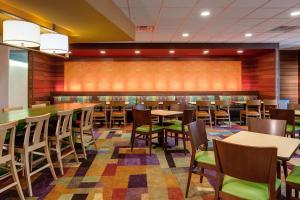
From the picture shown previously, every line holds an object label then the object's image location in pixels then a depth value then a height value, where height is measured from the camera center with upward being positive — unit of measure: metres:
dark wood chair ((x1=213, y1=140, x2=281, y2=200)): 1.57 -0.52
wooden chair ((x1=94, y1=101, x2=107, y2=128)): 7.18 -0.53
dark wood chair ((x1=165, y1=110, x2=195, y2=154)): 4.28 -0.57
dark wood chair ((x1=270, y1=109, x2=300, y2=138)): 4.14 -0.35
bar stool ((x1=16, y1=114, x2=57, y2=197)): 2.68 -0.59
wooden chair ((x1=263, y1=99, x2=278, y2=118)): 6.92 -0.21
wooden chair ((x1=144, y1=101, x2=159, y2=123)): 7.03 -0.24
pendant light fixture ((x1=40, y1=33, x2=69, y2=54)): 3.93 +0.89
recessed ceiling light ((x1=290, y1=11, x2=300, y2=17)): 4.57 +1.64
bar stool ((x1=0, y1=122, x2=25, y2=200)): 2.28 -0.63
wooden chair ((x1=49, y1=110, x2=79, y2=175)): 3.35 -0.54
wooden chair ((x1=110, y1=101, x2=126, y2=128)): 7.09 -0.50
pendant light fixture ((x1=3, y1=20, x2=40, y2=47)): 3.21 +0.87
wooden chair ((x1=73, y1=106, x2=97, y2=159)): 4.01 -0.48
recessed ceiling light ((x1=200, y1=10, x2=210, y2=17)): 4.55 +1.63
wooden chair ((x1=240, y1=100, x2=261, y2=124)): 6.97 -0.44
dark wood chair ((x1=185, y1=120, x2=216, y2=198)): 2.49 -0.61
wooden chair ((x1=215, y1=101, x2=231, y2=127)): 7.20 -0.50
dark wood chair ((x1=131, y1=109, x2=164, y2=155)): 4.27 -0.55
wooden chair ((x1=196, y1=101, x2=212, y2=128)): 7.06 -0.48
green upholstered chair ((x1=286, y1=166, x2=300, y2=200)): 1.89 -0.69
